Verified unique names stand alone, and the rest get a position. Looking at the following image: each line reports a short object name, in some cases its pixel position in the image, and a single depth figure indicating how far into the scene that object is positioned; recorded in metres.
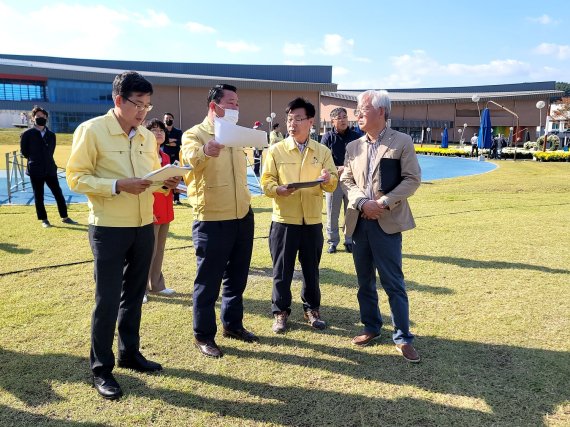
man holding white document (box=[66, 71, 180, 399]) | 2.71
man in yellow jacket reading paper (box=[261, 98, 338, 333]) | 3.80
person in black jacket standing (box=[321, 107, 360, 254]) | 6.09
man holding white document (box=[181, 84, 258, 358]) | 3.30
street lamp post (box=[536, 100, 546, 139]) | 45.32
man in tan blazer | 3.32
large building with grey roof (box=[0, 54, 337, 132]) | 45.34
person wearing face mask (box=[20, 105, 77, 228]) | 7.59
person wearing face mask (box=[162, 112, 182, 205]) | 8.48
